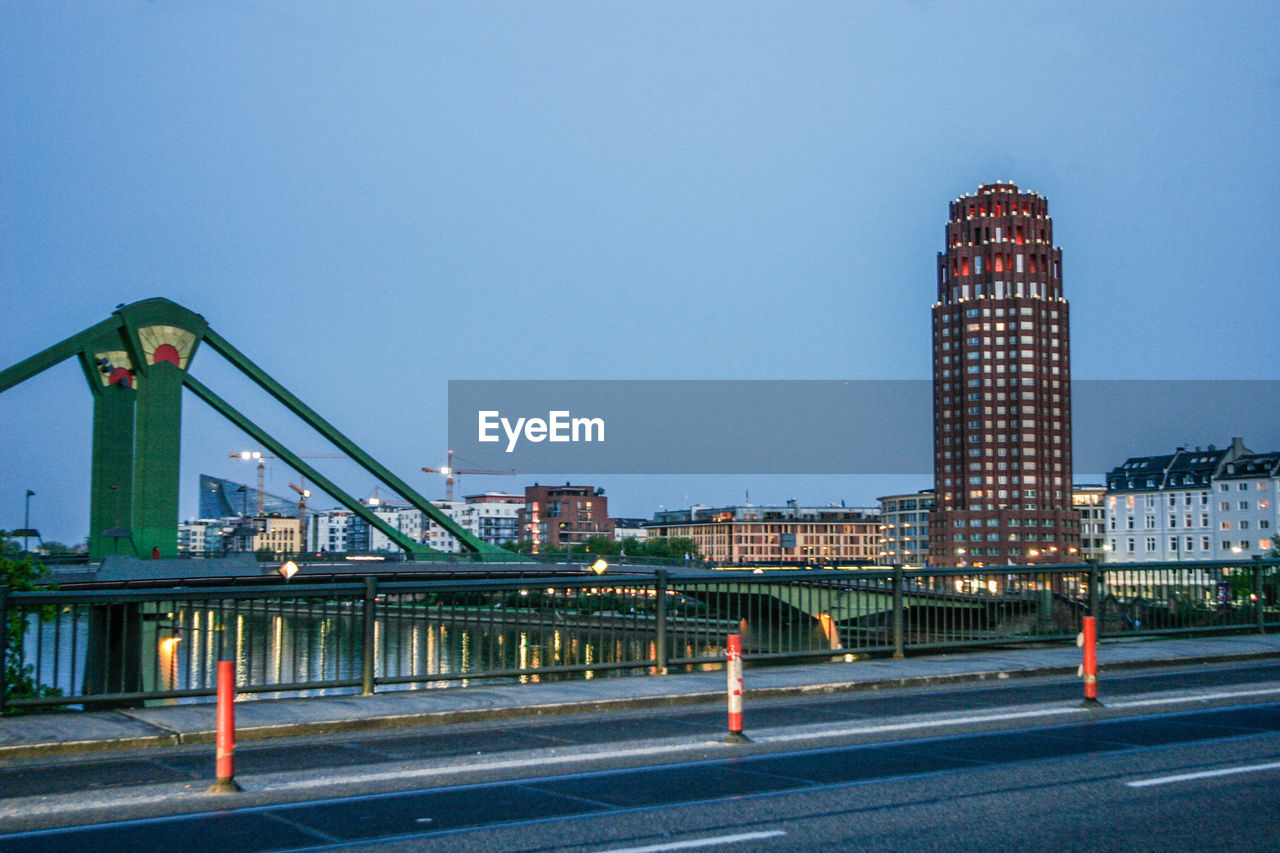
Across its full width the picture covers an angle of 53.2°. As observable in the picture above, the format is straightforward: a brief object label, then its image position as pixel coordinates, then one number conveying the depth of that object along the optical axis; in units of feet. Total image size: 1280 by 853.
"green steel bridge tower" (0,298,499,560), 236.02
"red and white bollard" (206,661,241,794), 30.22
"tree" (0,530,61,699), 46.88
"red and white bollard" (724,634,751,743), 36.68
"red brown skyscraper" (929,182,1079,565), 583.17
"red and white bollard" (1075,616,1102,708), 44.78
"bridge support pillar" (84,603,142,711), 44.14
